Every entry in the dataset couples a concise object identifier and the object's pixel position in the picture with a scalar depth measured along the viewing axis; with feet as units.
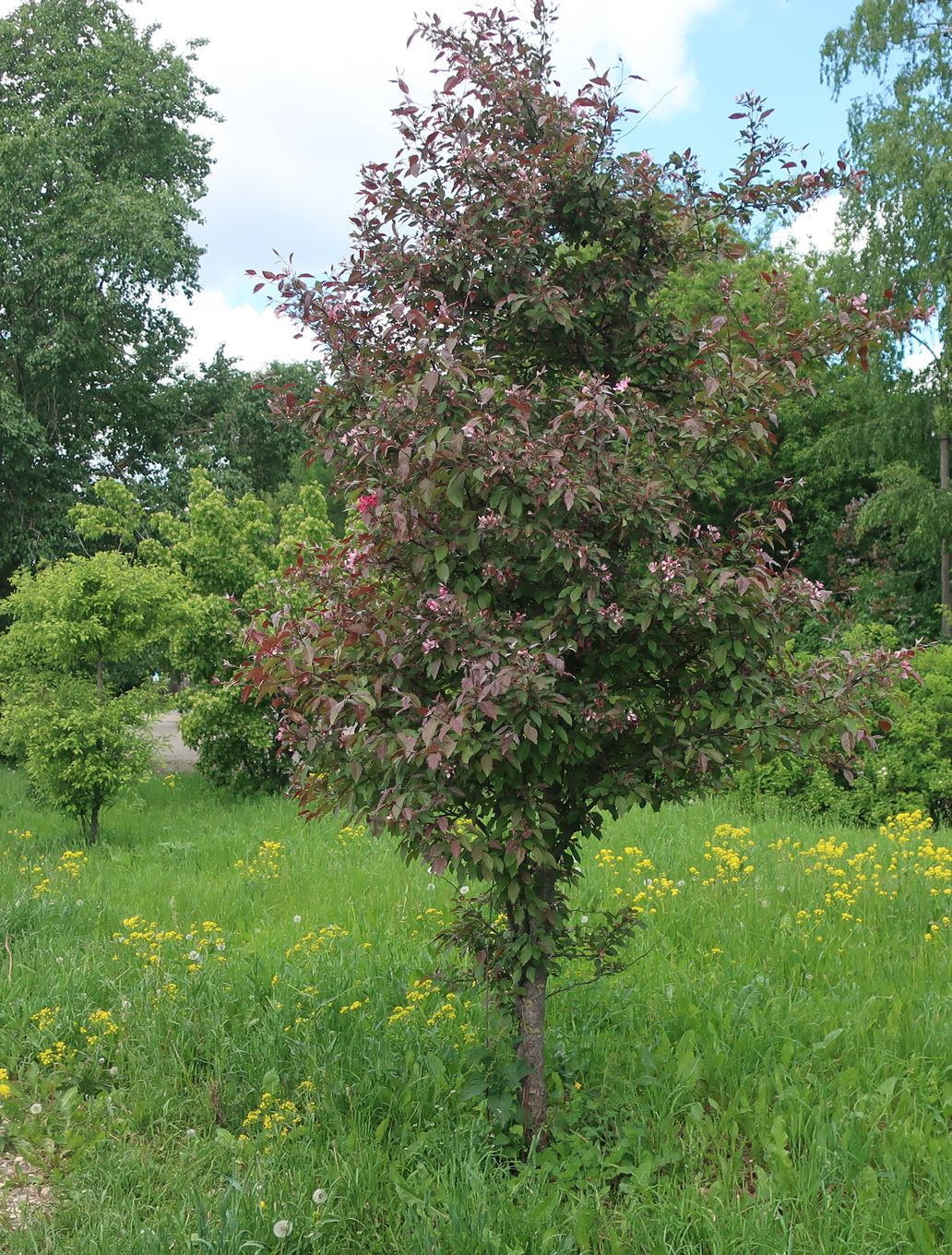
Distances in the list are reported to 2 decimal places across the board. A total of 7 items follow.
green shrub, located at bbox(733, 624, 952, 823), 35.19
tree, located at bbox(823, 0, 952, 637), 55.47
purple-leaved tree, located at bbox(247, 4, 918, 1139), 10.19
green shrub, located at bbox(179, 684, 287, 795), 40.50
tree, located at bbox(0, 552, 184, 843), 32.81
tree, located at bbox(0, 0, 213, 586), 60.13
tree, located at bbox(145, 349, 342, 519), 66.54
